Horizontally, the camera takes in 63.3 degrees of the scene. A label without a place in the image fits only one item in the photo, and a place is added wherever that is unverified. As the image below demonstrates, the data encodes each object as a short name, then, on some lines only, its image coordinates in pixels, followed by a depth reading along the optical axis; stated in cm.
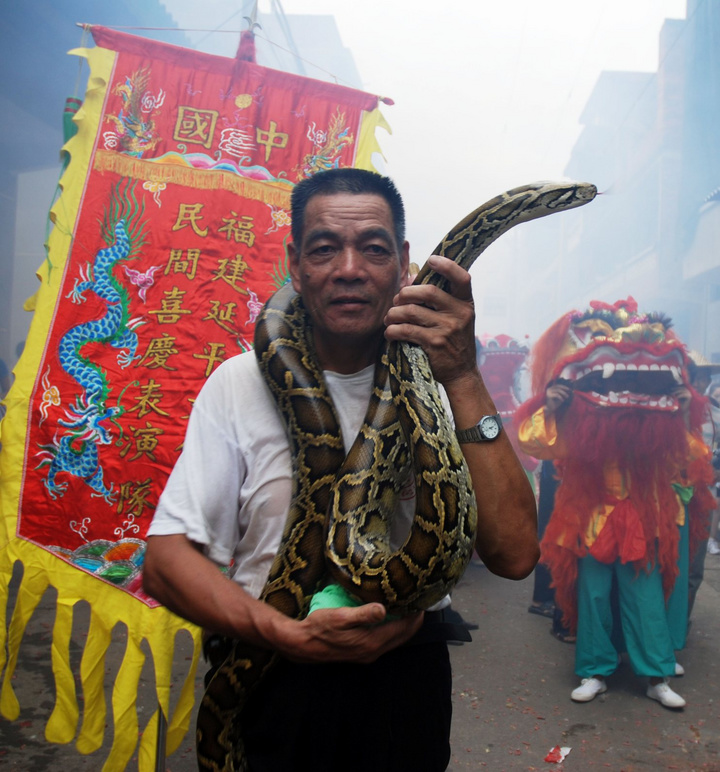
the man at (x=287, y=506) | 139
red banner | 289
